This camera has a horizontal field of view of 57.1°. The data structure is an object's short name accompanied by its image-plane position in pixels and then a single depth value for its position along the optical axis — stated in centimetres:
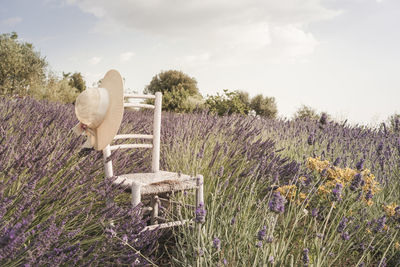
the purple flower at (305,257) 121
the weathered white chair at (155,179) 189
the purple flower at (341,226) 145
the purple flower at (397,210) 177
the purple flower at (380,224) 156
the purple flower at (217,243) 129
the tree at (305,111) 1455
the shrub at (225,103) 915
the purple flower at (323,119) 316
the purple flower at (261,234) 118
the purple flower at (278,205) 120
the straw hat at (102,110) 185
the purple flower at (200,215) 128
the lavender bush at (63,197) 114
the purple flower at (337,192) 144
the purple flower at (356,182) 159
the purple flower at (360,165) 174
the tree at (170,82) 2327
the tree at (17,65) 1738
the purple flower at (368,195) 172
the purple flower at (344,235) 147
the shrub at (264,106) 1786
